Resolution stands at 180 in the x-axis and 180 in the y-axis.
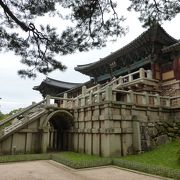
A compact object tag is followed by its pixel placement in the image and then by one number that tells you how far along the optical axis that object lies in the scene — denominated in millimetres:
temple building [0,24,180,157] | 13227
